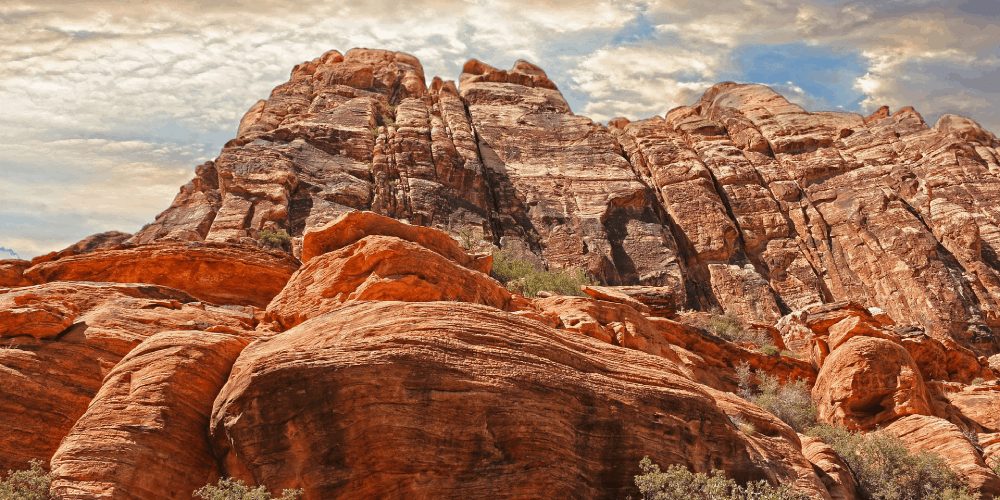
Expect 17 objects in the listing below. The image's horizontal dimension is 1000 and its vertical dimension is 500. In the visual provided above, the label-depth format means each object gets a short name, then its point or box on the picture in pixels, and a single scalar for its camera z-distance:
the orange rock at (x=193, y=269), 27.47
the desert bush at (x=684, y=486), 15.14
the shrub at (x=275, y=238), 46.75
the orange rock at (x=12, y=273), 26.22
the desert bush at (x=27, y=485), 13.62
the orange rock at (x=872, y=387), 28.31
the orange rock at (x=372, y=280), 22.83
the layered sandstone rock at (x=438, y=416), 14.57
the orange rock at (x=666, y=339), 26.48
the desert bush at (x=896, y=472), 21.16
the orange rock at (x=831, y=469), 19.54
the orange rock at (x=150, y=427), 14.50
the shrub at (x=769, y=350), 34.88
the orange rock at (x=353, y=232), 26.91
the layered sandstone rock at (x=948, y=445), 22.34
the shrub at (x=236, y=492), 13.87
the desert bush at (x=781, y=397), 27.83
